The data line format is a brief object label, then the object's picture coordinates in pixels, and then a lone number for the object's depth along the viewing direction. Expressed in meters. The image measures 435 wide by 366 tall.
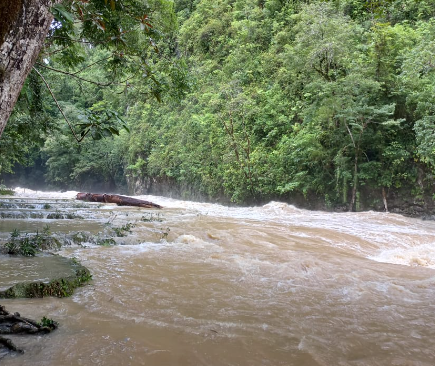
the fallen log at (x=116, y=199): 14.19
